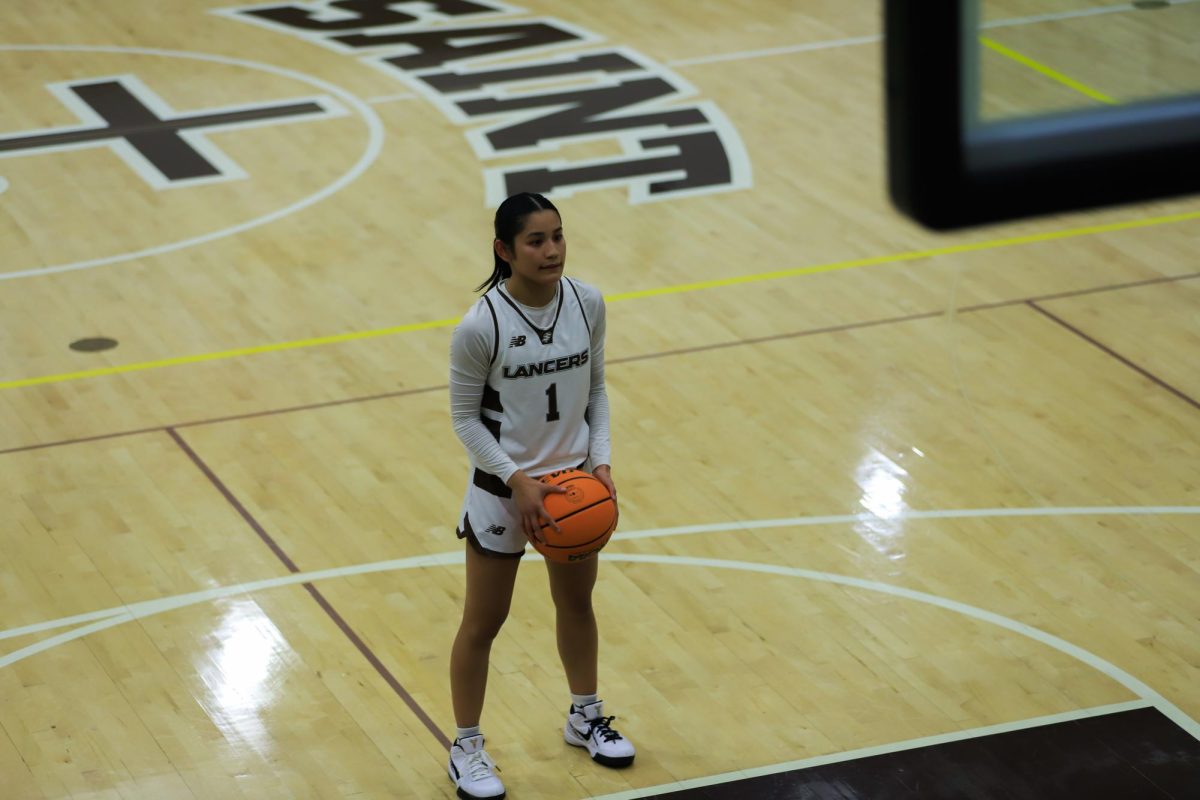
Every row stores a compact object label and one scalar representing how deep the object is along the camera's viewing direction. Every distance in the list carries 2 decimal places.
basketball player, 10.44
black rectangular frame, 5.31
